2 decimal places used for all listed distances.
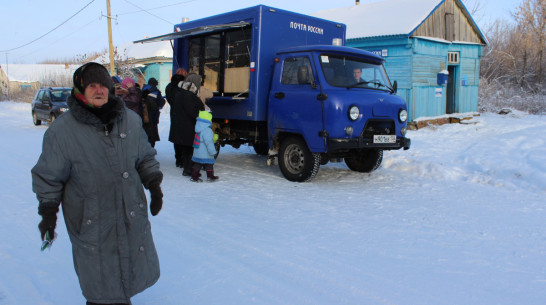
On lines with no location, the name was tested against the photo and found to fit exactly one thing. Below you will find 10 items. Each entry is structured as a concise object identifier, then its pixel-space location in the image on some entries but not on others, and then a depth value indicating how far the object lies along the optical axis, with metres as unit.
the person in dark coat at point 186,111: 7.46
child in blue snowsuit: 7.25
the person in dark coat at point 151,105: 8.55
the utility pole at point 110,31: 24.11
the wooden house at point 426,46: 15.22
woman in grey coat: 2.25
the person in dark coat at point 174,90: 8.47
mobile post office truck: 6.68
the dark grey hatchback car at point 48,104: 16.64
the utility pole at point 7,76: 55.49
